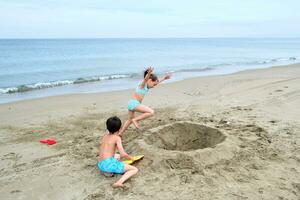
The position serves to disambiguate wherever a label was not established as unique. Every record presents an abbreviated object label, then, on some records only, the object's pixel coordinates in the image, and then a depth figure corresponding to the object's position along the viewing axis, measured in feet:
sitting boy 13.61
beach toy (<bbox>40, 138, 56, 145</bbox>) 18.84
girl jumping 18.72
